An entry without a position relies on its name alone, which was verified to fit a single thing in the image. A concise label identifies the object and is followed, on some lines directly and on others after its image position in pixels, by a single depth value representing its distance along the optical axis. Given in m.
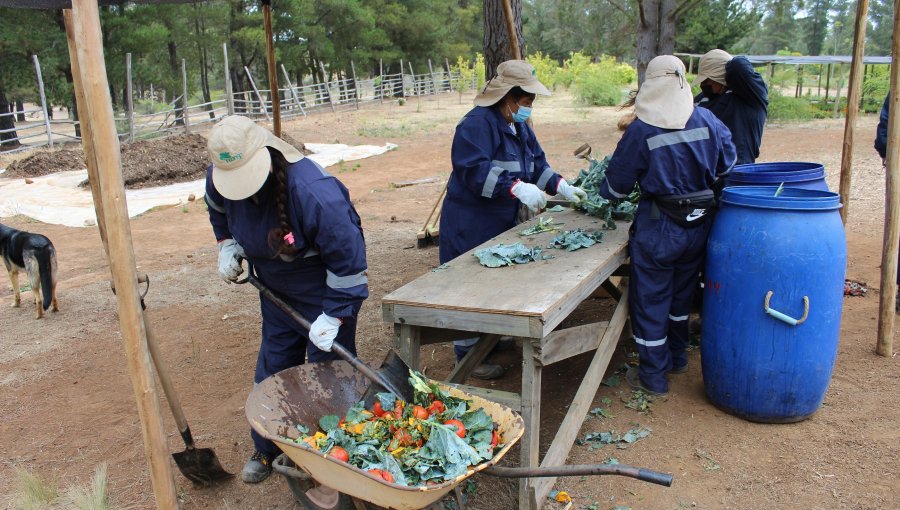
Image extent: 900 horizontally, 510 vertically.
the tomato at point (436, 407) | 2.73
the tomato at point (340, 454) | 2.43
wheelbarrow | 2.15
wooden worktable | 2.88
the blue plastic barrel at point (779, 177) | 3.87
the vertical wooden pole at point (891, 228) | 4.16
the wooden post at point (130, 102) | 15.62
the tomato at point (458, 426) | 2.58
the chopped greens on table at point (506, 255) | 3.62
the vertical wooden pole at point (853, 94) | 4.55
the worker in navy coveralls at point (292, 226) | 2.82
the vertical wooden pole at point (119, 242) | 2.43
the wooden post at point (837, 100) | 19.51
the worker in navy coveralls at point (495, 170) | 4.08
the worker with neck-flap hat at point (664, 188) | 3.67
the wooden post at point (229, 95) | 19.82
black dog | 6.25
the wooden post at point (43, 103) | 16.44
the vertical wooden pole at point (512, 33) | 5.48
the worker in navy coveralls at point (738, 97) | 4.75
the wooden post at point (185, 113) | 18.90
